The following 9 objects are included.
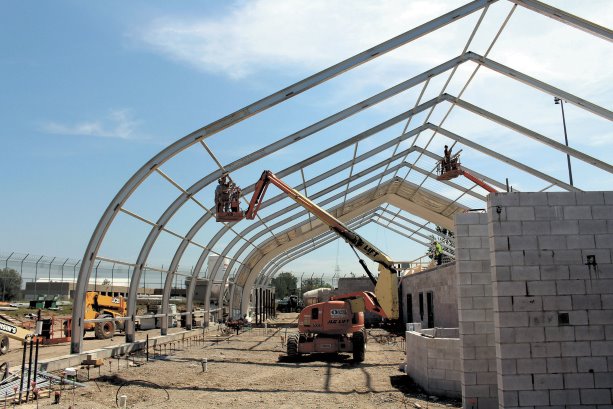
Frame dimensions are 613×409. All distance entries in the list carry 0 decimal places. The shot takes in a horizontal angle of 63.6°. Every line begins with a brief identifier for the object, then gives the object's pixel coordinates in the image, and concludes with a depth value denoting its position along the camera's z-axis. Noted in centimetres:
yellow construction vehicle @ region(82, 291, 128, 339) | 2425
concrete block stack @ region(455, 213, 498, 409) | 925
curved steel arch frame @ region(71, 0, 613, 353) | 1212
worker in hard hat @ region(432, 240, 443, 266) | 2463
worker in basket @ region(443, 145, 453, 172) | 2041
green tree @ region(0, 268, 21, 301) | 4494
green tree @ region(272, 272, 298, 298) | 8861
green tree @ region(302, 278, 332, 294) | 8303
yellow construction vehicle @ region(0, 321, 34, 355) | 1375
